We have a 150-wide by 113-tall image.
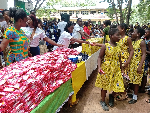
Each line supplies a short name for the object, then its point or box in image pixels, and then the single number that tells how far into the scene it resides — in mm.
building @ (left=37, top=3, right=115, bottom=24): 38519
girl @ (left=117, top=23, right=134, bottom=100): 3621
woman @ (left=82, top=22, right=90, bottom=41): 9216
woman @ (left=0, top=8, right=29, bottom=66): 2564
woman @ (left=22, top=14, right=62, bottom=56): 3504
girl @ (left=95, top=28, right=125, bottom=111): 3152
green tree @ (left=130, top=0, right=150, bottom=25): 23297
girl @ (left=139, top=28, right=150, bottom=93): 3788
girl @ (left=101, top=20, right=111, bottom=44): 6173
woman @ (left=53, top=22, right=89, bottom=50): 4098
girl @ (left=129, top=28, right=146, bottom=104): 3562
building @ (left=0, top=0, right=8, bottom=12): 10281
